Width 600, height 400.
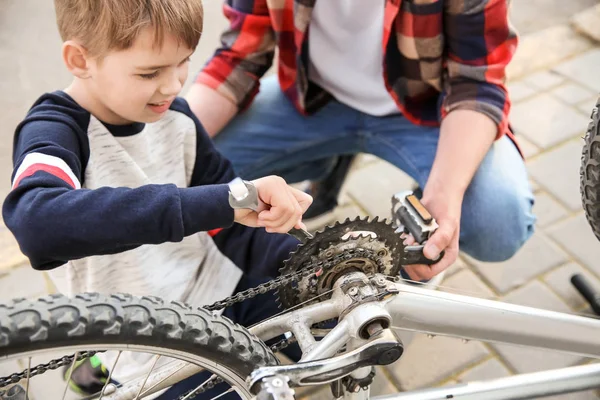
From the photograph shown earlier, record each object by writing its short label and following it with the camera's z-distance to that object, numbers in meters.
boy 0.77
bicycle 0.69
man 1.25
